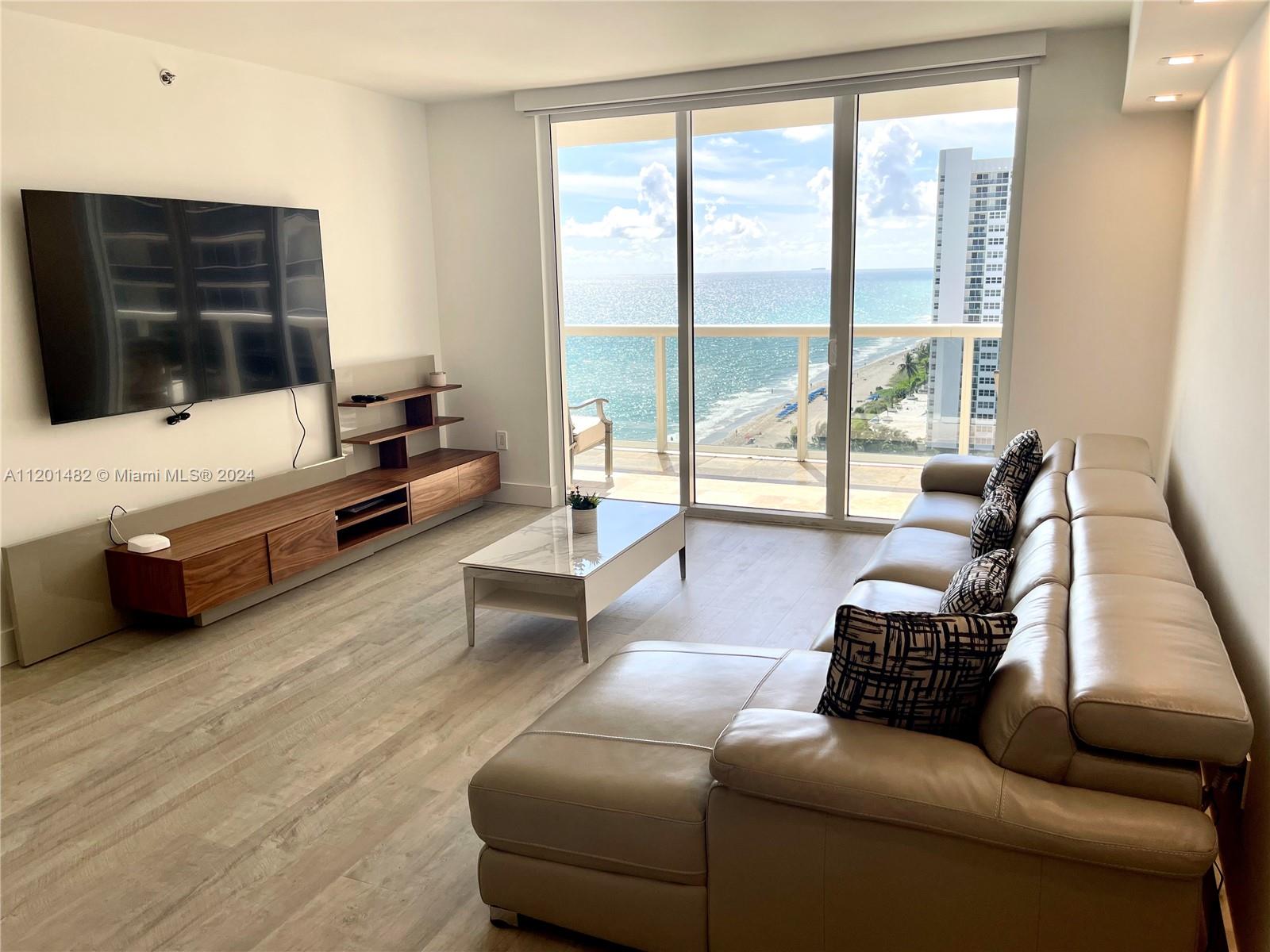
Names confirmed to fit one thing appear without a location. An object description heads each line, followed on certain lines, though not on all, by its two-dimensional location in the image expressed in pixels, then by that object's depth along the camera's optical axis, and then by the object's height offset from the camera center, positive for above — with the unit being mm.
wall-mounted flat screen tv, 3656 +63
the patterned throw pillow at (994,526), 3080 -753
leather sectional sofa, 1555 -972
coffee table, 3631 -1034
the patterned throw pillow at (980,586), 2248 -710
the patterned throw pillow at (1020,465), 3525 -631
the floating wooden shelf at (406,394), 5363 -505
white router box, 3889 -953
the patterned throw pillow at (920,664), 1754 -691
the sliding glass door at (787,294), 4914 +53
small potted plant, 4125 -901
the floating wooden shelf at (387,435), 5305 -724
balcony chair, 6043 -807
